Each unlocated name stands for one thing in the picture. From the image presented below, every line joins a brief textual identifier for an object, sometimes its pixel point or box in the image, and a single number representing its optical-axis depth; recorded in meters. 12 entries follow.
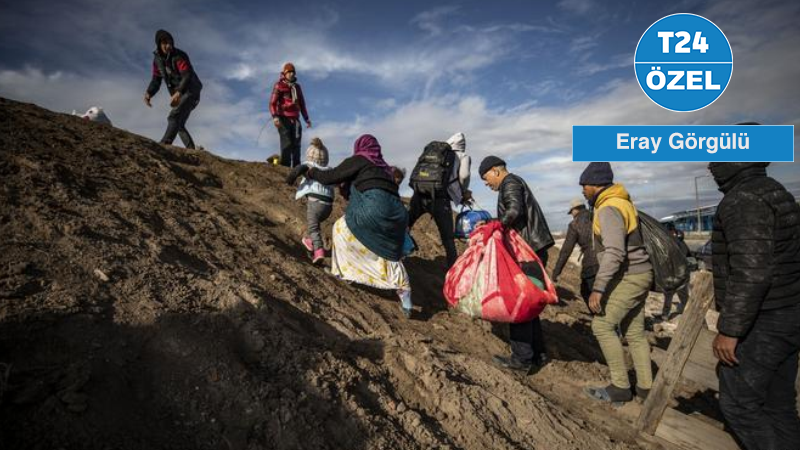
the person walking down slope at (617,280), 3.04
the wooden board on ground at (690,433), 2.67
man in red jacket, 6.99
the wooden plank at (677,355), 2.74
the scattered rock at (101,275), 2.43
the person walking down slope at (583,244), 3.63
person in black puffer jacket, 2.17
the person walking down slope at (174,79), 6.32
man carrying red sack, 3.65
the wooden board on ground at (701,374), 2.71
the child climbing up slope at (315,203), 4.56
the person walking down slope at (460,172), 4.78
